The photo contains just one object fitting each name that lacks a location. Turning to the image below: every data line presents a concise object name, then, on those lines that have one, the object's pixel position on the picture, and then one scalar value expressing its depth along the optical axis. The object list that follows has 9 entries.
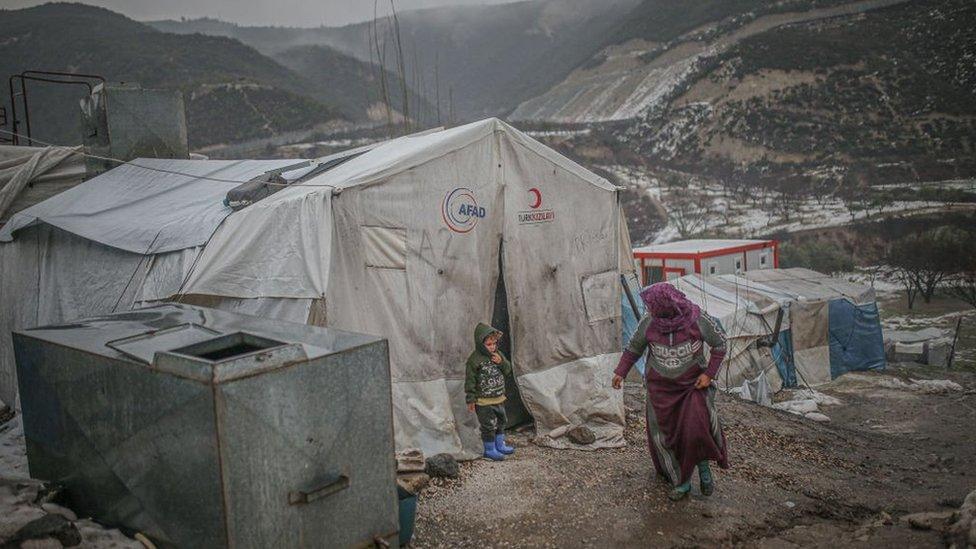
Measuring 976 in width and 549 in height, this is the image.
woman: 4.55
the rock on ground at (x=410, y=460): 4.70
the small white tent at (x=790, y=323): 12.46
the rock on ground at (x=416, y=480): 4.57
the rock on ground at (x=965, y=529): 3.59
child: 5.34
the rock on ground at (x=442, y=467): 4.84
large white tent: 5.03
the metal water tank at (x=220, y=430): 2.63
